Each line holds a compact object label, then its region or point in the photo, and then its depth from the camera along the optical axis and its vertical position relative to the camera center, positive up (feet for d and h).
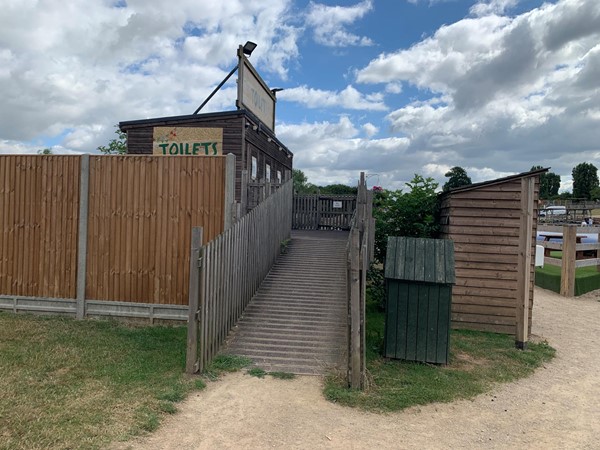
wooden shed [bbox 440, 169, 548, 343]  25.64 -1.64
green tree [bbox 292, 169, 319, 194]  175.77 +20.98
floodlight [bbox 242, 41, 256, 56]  41.82 +16.90
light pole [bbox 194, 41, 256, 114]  41.87 +16.14
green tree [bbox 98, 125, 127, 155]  102.24 +16.31
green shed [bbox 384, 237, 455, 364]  19.45 -3.95
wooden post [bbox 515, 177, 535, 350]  22.38 -2.08
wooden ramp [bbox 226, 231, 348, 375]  19.07 -5.42
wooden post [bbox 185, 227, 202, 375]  16.63 -3.37
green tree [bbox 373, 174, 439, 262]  28.96 +0.55
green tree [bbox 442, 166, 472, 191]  210.38 +24.35
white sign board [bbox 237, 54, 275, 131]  41.91 +13.83
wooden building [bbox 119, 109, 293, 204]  39.63 +7.68
